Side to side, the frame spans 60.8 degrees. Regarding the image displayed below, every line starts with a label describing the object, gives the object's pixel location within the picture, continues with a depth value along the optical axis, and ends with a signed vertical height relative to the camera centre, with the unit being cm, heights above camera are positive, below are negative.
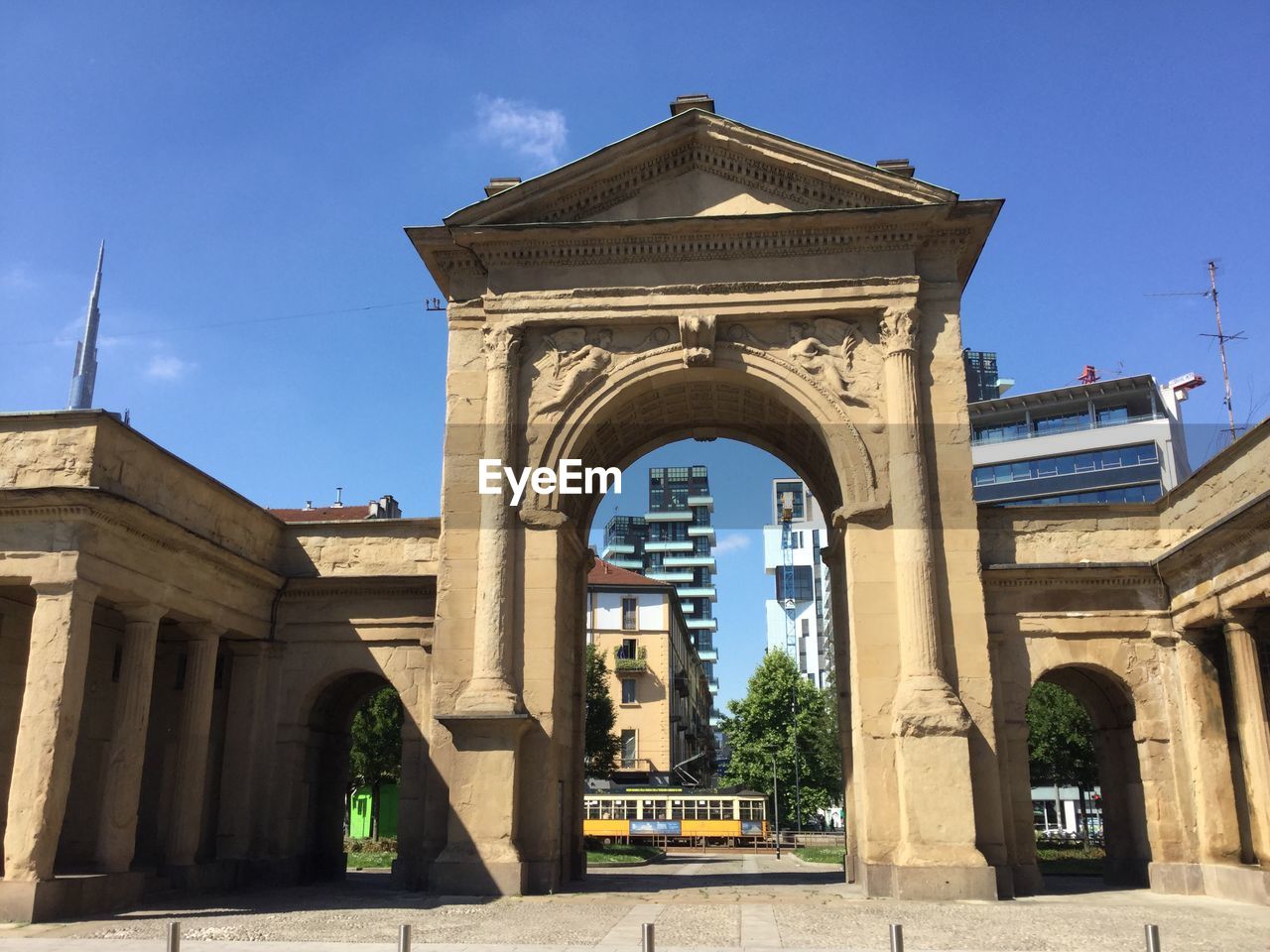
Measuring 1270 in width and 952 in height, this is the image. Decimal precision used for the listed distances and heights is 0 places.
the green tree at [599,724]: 5103 +225
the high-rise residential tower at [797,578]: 14562 +2657
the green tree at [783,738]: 6391 +205
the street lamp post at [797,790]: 6000 -96
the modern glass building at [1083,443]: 8012 +2458
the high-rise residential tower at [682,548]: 14344 +2932
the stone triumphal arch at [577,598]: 1862 +341
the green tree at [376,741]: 4397 +130
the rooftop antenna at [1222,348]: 5062 +1992
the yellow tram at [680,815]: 4903 -186
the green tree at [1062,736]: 3938 +129
